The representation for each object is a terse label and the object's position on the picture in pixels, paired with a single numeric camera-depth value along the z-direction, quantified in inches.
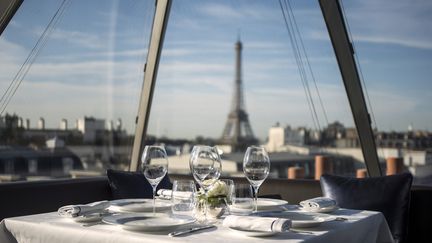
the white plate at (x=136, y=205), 112.5
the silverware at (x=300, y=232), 91.0
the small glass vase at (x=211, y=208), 98.7
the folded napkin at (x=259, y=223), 84.6
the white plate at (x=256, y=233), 85.0
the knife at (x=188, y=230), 86.7
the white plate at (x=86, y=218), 100.8
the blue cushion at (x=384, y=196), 152.9
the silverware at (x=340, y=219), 104.0
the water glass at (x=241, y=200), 103.4
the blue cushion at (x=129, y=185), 181.2
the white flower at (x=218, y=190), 97.7
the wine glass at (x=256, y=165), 103.3
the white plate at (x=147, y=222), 89.2
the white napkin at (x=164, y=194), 129.3
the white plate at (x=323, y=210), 111.7
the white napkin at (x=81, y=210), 102.7
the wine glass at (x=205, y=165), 103.7
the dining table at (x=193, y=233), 86.1
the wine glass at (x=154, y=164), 102.4
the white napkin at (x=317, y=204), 111.8
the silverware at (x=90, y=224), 98.4
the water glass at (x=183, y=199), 94.3
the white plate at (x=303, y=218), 93.7
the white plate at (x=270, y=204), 113.3
